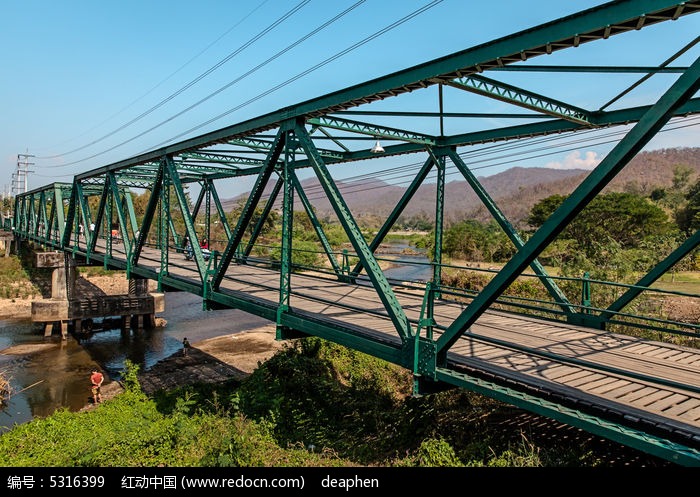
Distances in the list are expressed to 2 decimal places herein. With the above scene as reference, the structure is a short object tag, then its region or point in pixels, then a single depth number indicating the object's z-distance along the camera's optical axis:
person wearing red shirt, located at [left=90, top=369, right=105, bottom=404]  16.93
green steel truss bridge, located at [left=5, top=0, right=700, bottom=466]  4.67
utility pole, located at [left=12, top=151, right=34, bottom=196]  66.12
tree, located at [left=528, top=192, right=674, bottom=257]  45.29
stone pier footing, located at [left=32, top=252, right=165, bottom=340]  27.19
